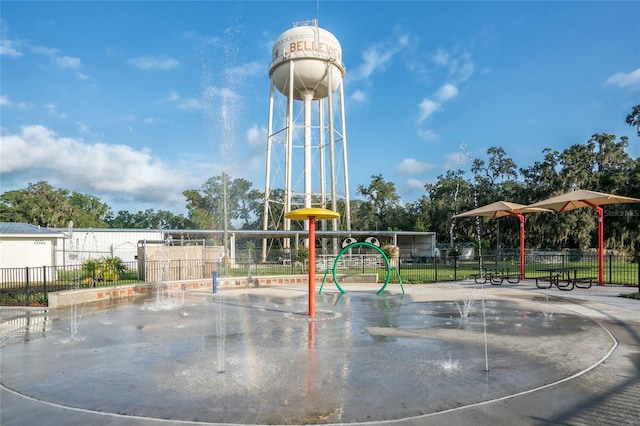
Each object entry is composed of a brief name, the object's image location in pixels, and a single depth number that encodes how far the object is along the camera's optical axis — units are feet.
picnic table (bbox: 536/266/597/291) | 55.83
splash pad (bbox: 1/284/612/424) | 17.42
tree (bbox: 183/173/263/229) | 240.79
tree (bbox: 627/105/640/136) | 142.72
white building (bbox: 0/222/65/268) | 80.89
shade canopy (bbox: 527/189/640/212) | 58.70
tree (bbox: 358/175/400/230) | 217.56
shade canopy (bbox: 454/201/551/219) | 68.08
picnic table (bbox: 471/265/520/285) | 64.71
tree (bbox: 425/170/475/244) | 191.93
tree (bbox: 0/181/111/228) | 195.72
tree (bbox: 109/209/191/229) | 302.04
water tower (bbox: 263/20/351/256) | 123.13
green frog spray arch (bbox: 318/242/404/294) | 55.11
